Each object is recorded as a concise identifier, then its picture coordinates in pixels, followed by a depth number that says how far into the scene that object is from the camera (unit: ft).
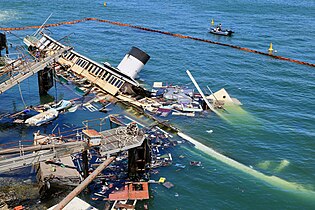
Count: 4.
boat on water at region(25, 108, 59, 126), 122.52
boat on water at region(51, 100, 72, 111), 133.41
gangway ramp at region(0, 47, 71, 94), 121.70
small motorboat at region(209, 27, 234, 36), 260.42
